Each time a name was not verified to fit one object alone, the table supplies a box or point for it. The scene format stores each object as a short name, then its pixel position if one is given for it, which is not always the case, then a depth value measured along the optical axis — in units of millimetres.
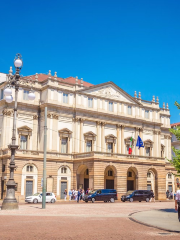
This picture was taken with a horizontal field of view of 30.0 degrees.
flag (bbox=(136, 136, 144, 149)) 56169
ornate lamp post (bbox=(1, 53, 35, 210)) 25172
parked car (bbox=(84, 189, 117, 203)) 42719
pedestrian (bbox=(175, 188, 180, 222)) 15680
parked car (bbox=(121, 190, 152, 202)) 45250
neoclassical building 49594
